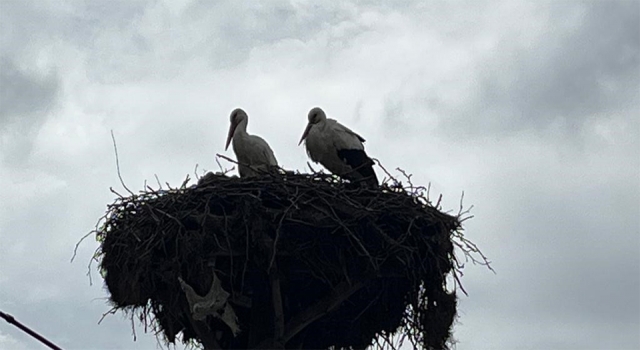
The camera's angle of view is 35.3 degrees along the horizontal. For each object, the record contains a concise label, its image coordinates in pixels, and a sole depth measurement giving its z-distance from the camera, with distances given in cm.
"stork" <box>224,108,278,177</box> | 855
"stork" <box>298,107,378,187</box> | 823
